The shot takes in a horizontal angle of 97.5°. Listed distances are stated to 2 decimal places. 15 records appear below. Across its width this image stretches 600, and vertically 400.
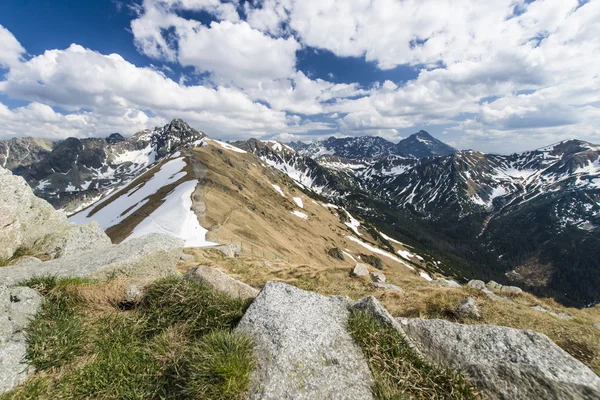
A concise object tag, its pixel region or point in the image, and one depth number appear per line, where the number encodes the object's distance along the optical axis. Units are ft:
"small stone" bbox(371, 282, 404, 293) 57.08
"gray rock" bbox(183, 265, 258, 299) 28.07
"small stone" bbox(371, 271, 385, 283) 66.82
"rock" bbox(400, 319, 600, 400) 16.14
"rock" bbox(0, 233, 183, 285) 28.73
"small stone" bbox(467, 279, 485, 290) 83.38
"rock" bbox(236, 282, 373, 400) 16.05
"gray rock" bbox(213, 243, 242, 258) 100.58
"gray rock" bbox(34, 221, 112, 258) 50.47
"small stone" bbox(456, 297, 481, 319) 34.71
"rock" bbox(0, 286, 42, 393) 16.16
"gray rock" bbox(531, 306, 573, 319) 48.32
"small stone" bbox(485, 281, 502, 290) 77.70
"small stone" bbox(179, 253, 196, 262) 74.05
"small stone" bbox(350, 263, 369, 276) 70.18
